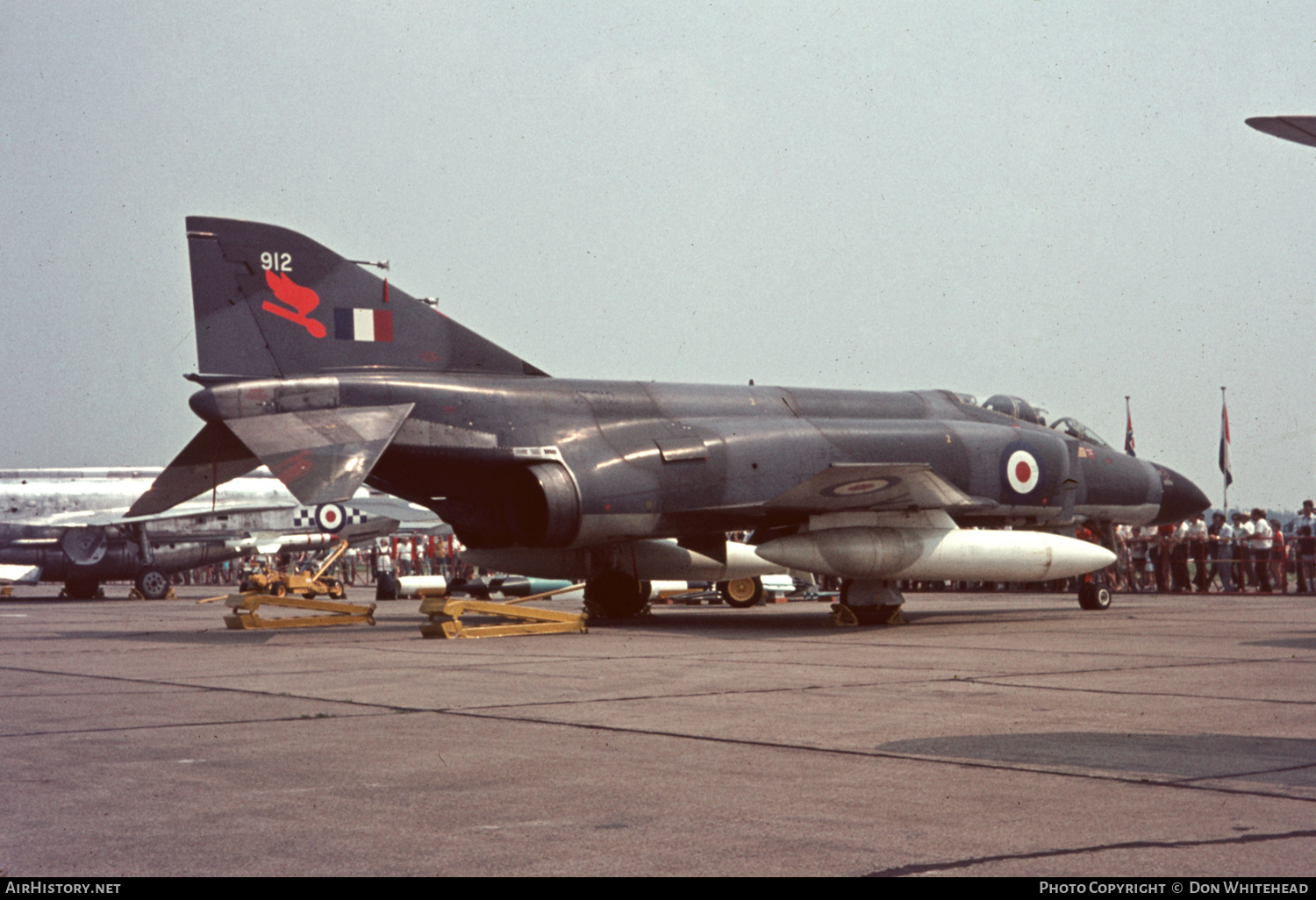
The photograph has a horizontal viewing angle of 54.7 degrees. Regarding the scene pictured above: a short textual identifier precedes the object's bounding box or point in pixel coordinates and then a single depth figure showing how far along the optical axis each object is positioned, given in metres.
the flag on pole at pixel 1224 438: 33.16
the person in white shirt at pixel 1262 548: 25.36
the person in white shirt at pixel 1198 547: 26.58
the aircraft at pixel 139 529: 34.50
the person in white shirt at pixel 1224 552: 26.47
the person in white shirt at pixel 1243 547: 25.78
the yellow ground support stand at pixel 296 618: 16.47
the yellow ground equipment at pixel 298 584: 28.72
